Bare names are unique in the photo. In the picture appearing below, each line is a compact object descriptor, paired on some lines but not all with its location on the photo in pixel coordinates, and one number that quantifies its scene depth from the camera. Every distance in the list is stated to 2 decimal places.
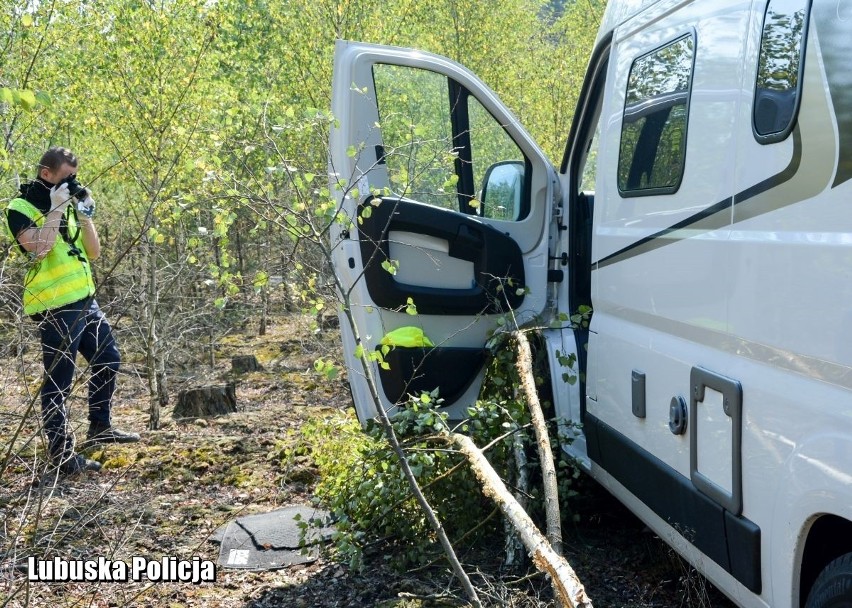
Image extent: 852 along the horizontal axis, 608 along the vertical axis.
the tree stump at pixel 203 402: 8.40
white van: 2.43
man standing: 5.40
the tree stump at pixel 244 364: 11.38
